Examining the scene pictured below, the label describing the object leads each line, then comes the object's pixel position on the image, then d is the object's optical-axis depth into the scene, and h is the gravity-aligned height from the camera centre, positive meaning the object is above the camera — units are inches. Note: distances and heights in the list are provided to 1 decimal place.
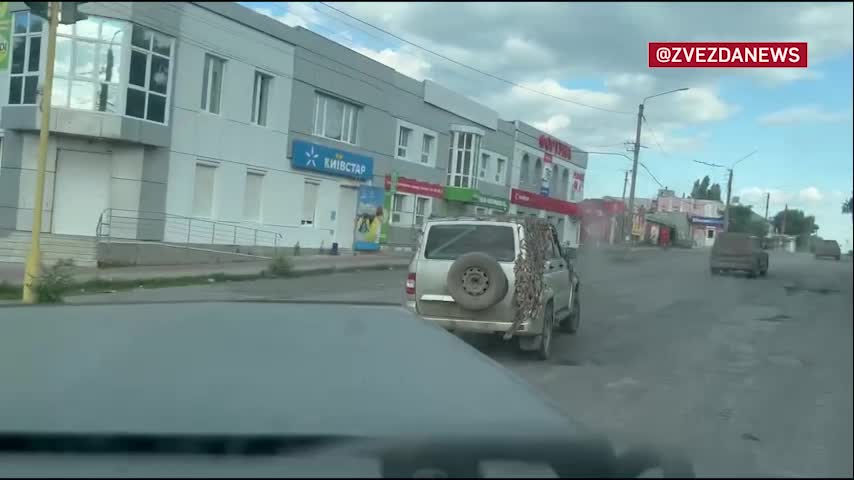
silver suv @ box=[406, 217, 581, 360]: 336.2 -22.1
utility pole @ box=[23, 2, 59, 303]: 273.4 -4.1
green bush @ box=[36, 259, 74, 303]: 288.1 -35.7
